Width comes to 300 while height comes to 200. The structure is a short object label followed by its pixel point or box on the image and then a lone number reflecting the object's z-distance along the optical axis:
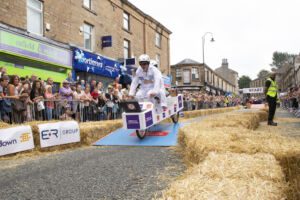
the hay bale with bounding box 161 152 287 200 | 2.33
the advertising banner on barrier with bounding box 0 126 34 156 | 6.50
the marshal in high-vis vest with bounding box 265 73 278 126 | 10.80
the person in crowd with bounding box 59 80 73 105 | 11.12
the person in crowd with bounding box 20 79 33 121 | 8.99
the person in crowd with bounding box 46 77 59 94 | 17.06
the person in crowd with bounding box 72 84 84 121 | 11.22
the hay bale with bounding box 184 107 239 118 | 18.59
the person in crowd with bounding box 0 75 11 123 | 8.34
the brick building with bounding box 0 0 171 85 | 14.84
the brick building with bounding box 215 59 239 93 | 99.19
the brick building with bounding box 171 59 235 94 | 56.91
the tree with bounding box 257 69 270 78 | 139.57
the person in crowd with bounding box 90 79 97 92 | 12.98
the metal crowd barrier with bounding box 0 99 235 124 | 8.62
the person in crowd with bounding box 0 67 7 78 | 9.75
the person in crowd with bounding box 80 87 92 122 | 11.73
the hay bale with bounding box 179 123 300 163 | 3.96
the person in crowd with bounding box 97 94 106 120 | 12.57
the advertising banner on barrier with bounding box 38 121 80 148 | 7.46
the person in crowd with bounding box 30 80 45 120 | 9.44
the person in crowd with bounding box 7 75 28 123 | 8.72
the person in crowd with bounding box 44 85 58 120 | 9.97
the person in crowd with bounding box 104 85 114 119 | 12.98
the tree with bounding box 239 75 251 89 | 142.88
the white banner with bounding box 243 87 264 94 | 69.26
